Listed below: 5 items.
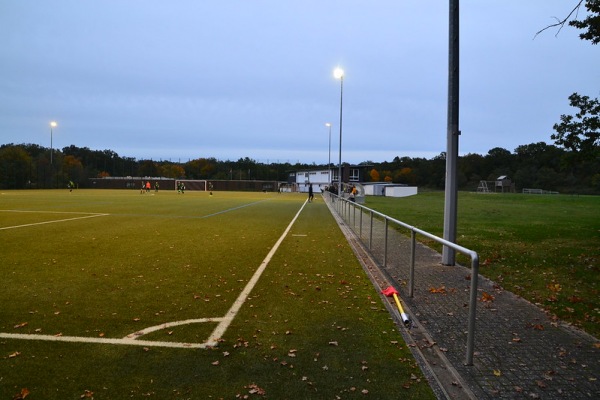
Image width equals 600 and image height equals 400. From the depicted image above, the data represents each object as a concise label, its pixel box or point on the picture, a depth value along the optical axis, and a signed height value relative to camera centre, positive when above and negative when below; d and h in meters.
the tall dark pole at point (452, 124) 8.63 +1.22
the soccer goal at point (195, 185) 92.31 -1.14
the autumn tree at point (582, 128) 11.51 +1.56
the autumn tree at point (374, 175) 145.25 +2.30
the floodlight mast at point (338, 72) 30.78 +8.15
